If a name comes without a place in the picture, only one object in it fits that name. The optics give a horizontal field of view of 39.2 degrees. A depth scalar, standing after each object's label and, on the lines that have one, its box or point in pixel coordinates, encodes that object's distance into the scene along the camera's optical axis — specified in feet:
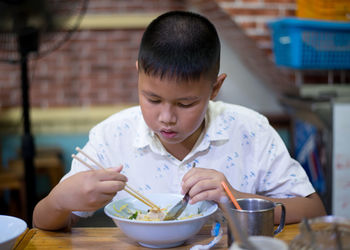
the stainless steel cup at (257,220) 3.29
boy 3.82
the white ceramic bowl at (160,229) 3.44
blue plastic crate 8.23
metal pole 7.81
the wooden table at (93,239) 3.77
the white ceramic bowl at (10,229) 3.34
